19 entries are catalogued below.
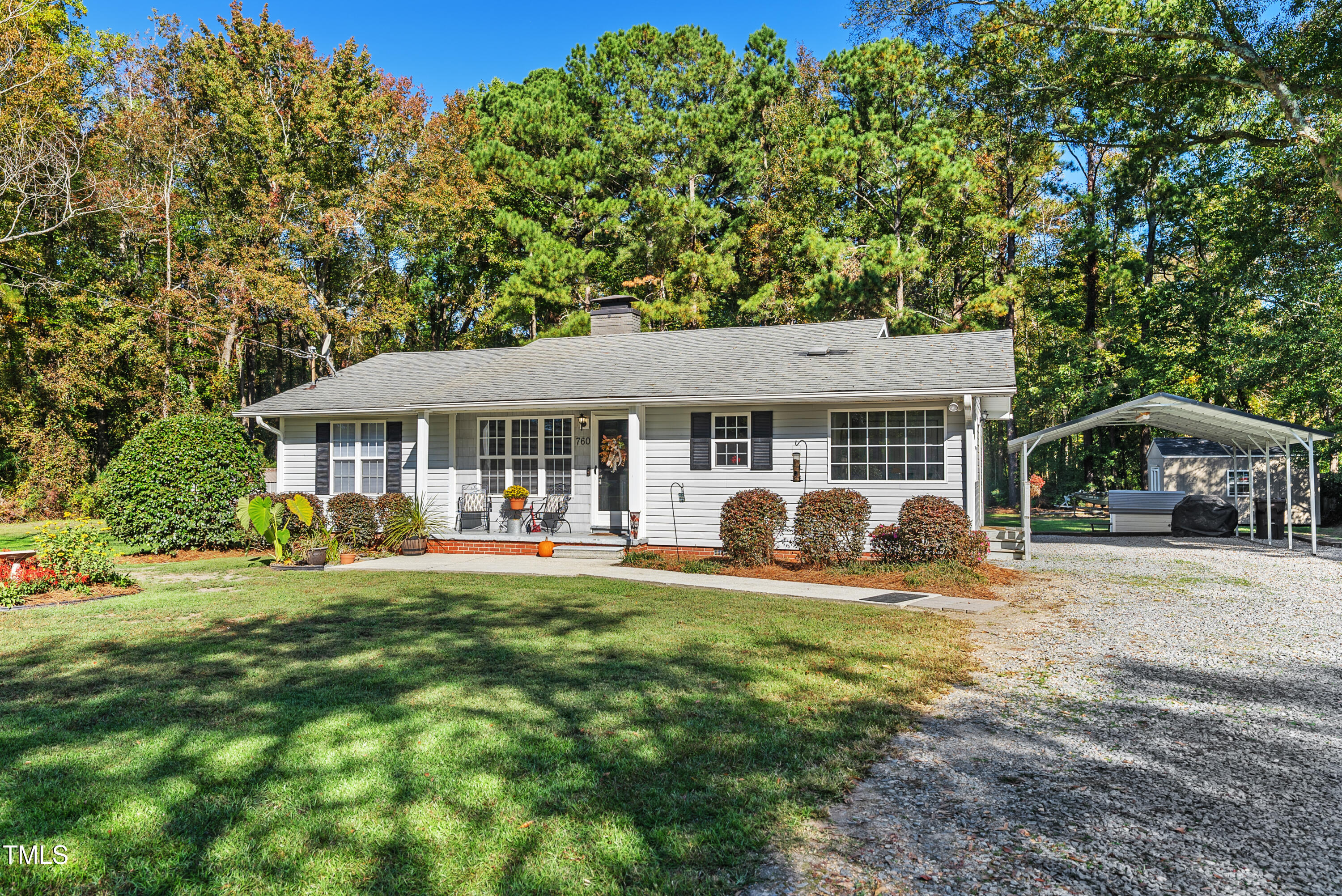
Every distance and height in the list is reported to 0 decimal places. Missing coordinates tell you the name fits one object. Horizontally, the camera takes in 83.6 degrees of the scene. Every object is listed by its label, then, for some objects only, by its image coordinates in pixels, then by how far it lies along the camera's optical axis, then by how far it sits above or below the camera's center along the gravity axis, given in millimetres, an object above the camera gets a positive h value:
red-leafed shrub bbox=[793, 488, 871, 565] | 11273 -800
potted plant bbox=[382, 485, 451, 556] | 13852 -1009
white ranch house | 12234 +955
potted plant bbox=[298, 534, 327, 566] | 12031 -1228
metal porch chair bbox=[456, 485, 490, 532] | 15094 -689
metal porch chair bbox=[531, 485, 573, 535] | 14781 -731
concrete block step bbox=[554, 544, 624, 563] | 13398 -1385
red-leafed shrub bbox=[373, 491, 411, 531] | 14211 -585
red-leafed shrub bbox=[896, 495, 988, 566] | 10828 -900
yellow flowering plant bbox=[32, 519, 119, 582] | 9320 -904
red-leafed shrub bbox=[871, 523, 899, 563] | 11344 -1059
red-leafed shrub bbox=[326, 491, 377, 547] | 14094 -799
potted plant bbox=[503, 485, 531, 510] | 14641 -396
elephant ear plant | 12172 -676
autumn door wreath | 14336 +434
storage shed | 21203 -74
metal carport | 13406 +889
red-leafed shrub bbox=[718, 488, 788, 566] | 11578 -795
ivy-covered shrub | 13602 -173
